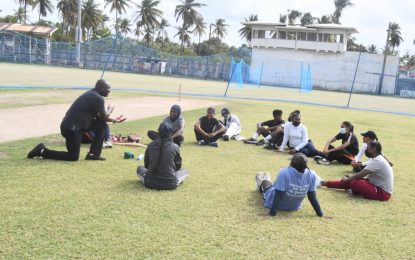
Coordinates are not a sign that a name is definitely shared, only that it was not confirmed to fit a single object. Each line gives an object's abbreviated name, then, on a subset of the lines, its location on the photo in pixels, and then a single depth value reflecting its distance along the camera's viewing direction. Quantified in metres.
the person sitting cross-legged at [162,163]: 6.92
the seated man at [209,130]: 11.64
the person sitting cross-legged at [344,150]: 10.34
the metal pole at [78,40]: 47.12
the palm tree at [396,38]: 80.81
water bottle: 9.34
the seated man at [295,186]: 6.19
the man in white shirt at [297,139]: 10.95
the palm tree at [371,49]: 88.53
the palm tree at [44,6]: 76.81
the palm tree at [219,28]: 93.38
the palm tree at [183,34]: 83.00
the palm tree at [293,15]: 90.69
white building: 53.78
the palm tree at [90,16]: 76.44
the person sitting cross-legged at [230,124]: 12.76
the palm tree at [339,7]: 86.00
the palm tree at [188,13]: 83.25
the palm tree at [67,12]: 75.89
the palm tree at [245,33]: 87.07
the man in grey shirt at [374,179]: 7.28
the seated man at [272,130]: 11.84
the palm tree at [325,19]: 86.56
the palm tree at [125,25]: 88.88
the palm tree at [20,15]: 77.56
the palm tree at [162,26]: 86.29
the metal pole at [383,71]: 52.82
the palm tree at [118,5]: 78.00
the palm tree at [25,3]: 75.06
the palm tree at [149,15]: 80.75
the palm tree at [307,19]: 90.31
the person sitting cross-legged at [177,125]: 10.30
